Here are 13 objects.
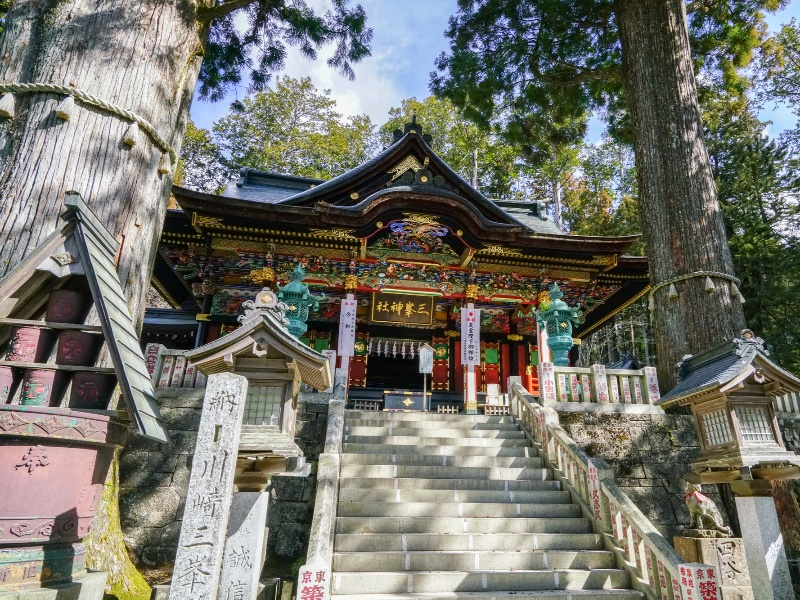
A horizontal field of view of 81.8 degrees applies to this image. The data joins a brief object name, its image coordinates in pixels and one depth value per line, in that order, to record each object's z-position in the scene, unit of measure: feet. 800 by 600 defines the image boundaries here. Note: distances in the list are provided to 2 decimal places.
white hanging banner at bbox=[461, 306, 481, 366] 33.12
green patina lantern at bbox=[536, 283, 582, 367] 27.04
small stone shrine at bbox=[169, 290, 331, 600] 8.47
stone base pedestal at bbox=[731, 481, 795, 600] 12.58
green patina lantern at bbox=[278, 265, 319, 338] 24.27
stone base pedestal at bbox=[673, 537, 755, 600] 12.86
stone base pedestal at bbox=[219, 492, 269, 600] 11.38
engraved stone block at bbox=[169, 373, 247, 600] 8.21
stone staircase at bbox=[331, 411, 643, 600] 14.17
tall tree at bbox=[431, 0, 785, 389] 22.16
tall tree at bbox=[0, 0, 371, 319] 9.19
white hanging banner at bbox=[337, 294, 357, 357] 31.73
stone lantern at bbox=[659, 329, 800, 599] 12.94
